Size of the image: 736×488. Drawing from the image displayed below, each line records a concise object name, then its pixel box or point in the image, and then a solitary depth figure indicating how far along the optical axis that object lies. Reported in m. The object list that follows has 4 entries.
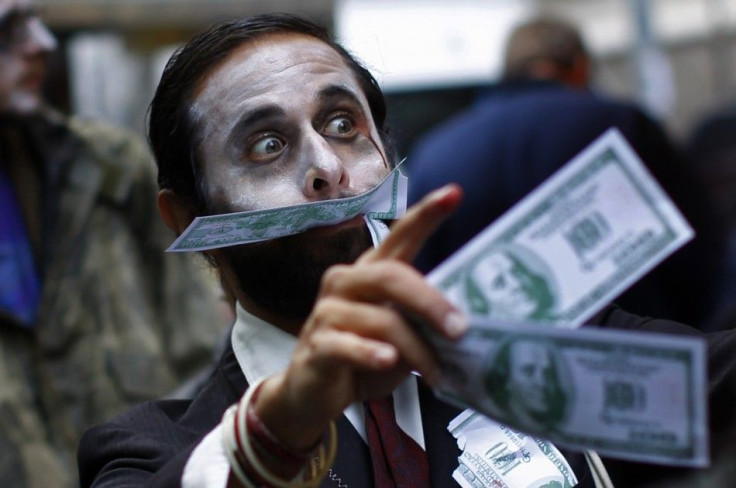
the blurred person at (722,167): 4.94
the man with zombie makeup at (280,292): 1.77
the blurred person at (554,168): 4.50
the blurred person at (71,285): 4.11
